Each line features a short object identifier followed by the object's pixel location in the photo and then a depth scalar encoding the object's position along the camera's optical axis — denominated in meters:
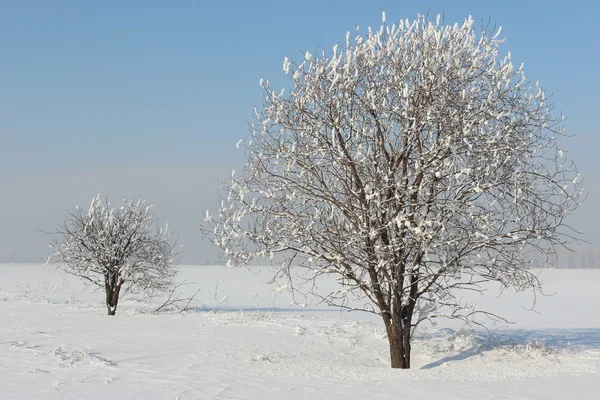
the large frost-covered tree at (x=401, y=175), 11.62
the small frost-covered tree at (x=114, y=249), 23.00
